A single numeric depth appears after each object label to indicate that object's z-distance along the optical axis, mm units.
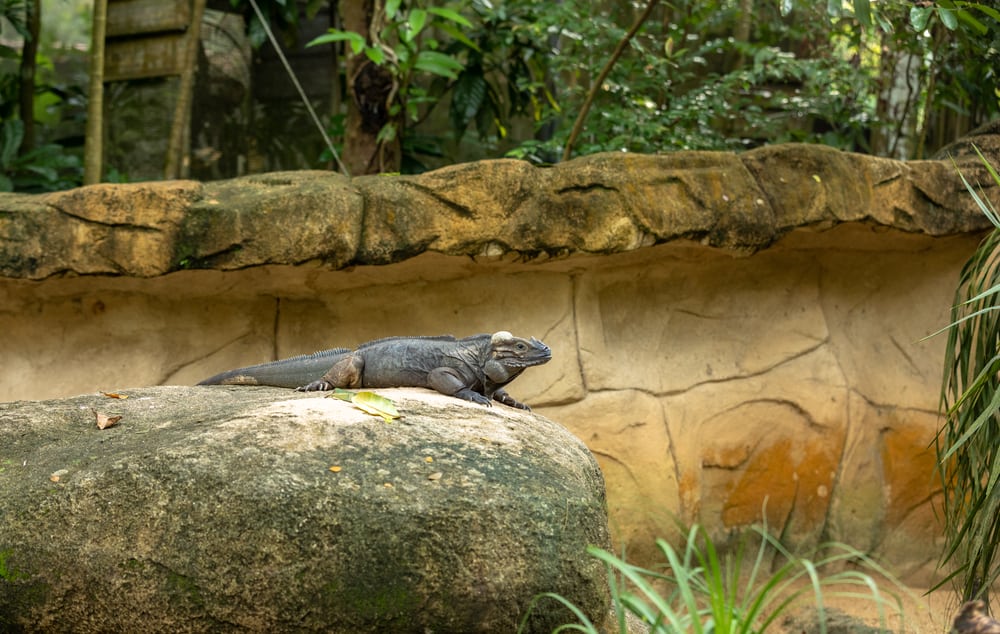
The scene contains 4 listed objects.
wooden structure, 8836
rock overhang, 5234
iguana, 4898
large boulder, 3082
